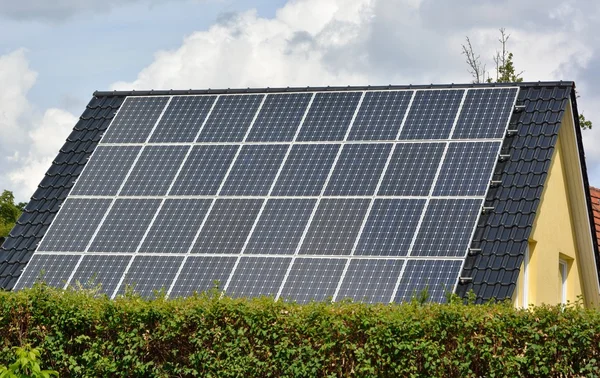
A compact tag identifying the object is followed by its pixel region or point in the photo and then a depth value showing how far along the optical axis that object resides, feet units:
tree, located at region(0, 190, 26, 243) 199.34
